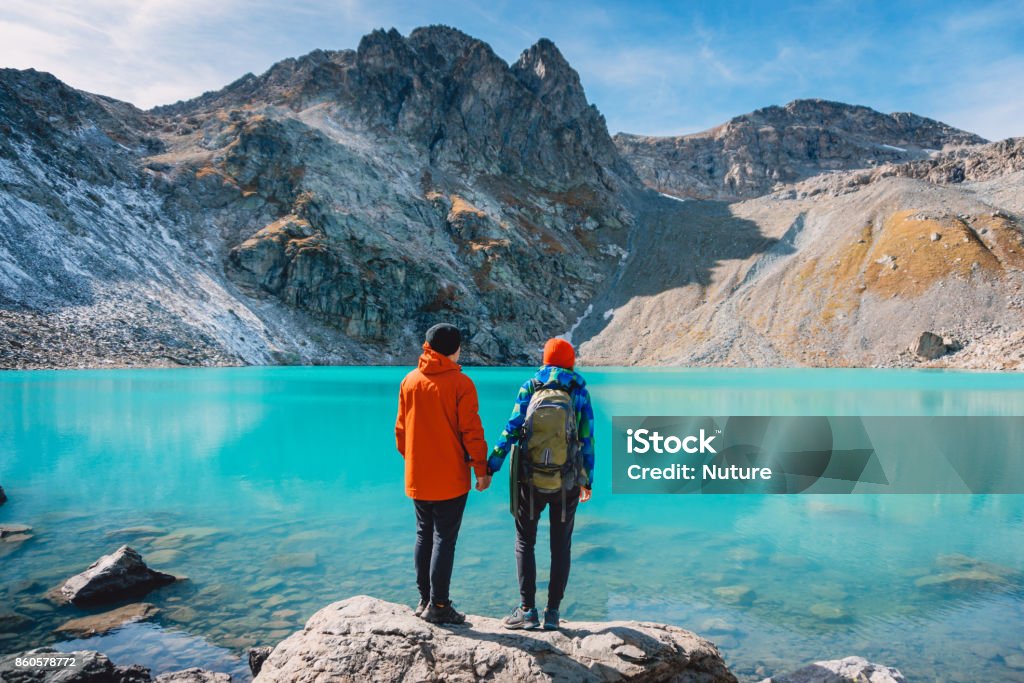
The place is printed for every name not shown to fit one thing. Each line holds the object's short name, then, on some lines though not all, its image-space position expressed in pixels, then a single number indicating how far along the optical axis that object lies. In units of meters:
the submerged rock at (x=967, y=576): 9.49
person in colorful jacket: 5.77
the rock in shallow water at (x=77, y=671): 5.52
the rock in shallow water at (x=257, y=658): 6.37
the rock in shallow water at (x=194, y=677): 5.89
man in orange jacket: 5.72
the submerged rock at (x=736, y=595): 8.88
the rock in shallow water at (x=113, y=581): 8.34
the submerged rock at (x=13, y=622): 7.50
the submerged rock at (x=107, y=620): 7.52
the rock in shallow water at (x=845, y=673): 5.79
